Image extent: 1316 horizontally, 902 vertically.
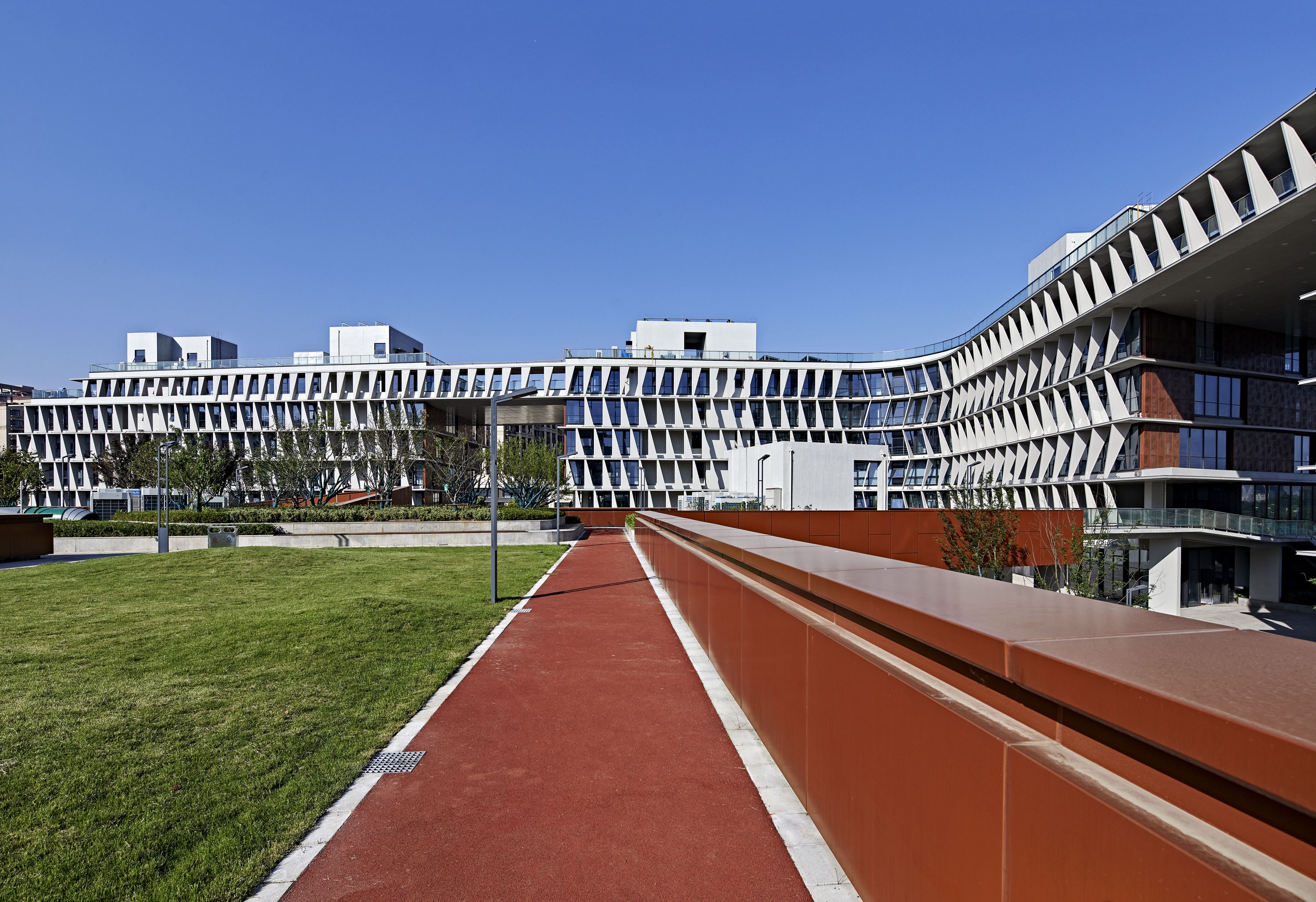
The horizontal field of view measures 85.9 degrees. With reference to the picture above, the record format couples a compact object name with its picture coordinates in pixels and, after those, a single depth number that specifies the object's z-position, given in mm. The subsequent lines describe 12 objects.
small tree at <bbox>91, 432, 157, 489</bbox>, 51312
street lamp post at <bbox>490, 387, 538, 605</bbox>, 13898
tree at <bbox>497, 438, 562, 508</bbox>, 50781
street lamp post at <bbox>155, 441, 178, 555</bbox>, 29234
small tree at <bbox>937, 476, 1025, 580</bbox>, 22141
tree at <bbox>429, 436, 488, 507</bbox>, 49812
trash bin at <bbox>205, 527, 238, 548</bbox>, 30906
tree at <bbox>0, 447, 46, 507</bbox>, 52562
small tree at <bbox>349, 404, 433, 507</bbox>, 50125
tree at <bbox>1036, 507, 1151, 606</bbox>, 19031
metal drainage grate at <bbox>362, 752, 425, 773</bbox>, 5555
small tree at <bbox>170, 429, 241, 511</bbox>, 46188
